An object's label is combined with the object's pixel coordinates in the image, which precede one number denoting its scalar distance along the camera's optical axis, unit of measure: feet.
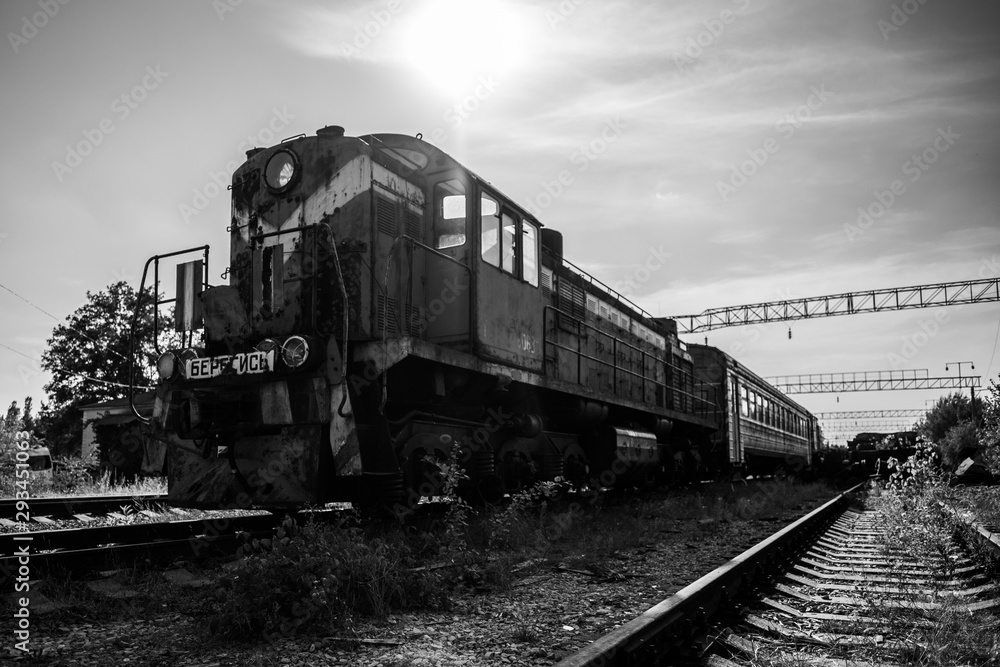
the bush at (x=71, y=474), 49.84
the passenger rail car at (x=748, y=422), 57.67
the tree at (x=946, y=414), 164.96
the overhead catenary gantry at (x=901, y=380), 172.89
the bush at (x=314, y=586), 12.21
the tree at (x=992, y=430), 49.26
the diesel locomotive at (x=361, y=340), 19.79
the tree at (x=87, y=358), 130.89
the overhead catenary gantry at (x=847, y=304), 108.37
